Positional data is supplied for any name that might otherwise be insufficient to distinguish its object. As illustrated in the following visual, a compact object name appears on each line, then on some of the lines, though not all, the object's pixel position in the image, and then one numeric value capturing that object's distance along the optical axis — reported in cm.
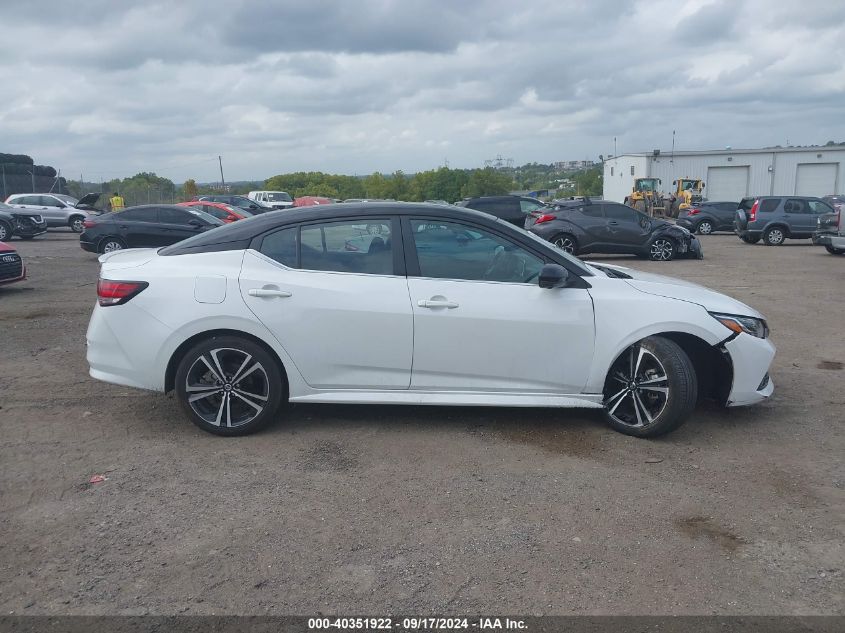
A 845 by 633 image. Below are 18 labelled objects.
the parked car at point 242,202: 3162
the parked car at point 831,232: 1914
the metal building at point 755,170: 5059
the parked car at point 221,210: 2320
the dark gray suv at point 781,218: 2464
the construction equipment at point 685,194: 3975
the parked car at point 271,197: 4303
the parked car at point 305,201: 3362
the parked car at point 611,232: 1842
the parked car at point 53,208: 2892
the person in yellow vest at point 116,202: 3494
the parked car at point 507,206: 2211
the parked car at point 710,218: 3234
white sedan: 498
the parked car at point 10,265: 1166
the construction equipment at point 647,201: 3719
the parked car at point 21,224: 2459
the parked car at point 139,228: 1761
